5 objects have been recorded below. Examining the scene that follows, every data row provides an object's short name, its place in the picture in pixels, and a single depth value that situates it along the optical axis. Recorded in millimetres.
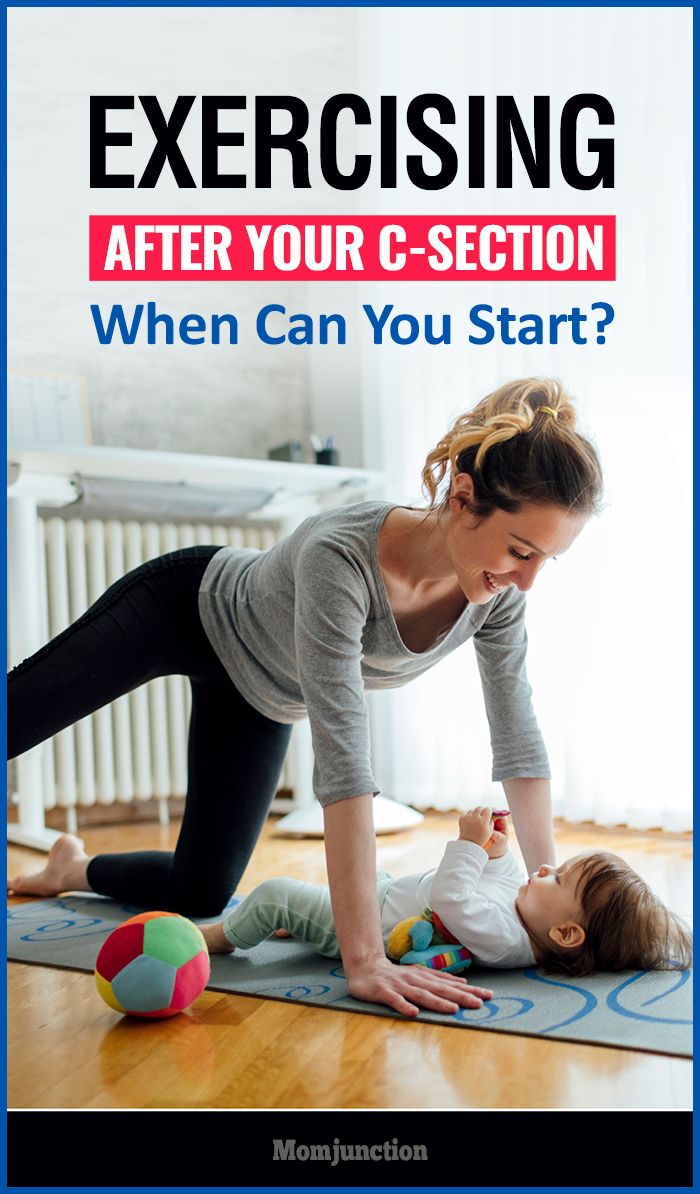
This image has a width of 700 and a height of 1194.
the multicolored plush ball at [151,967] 1218
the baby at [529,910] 1318
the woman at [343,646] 1195
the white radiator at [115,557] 2463
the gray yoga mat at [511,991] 1137
